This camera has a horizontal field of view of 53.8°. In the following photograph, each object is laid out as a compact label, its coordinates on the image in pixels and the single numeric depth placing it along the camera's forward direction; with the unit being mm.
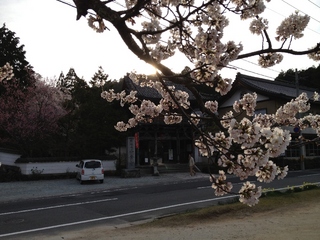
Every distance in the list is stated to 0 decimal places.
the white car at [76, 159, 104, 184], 19969
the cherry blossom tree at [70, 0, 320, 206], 3266
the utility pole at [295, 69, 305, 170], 29016
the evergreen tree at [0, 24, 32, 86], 28438
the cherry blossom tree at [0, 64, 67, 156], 23125
